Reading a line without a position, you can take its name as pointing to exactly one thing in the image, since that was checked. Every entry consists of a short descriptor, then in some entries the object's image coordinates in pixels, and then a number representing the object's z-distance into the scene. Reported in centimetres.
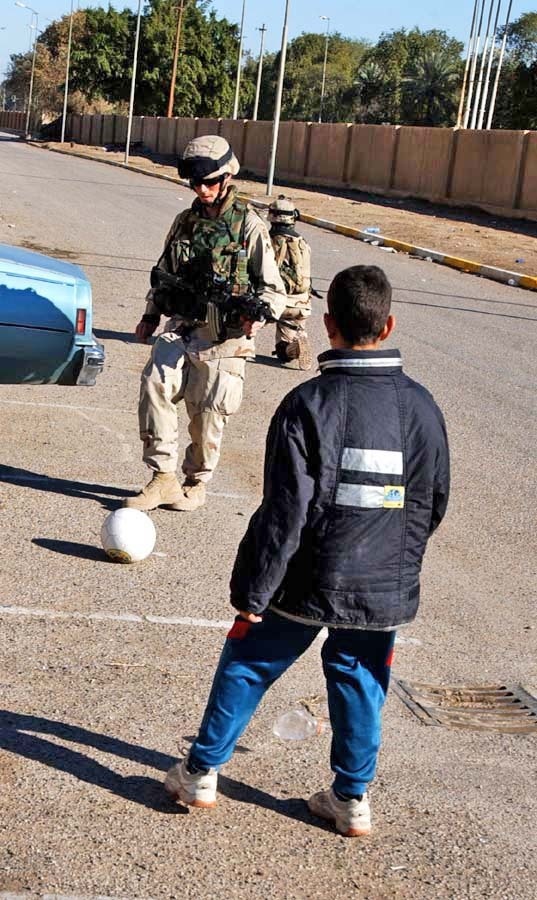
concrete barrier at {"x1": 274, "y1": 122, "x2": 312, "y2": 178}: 4759
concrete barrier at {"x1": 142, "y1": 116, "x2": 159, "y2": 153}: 7250
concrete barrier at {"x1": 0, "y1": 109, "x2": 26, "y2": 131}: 12700
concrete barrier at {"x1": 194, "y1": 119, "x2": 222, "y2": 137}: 6034
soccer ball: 559
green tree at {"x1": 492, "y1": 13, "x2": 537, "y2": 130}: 6730
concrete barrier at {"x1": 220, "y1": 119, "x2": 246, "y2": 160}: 5575
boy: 324
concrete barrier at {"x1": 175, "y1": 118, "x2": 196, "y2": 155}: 6506
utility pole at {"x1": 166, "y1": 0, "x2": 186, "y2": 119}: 8052
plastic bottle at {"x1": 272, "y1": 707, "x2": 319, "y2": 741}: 414
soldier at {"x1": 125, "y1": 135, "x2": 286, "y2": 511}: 617
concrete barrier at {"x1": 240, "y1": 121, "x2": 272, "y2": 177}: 5244
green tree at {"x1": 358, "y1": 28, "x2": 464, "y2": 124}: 9406
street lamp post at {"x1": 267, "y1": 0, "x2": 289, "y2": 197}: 3316
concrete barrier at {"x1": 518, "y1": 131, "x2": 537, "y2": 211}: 3125
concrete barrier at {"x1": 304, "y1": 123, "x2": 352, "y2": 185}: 4416
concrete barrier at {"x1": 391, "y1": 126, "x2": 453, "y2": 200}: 3634
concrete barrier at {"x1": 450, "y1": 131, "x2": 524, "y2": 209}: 3244
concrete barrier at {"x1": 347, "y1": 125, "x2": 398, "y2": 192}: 4019
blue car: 675
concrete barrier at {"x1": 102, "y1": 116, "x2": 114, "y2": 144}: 8331
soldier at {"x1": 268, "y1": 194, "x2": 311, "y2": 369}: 1072
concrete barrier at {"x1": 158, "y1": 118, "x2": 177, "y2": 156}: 6875
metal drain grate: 446
